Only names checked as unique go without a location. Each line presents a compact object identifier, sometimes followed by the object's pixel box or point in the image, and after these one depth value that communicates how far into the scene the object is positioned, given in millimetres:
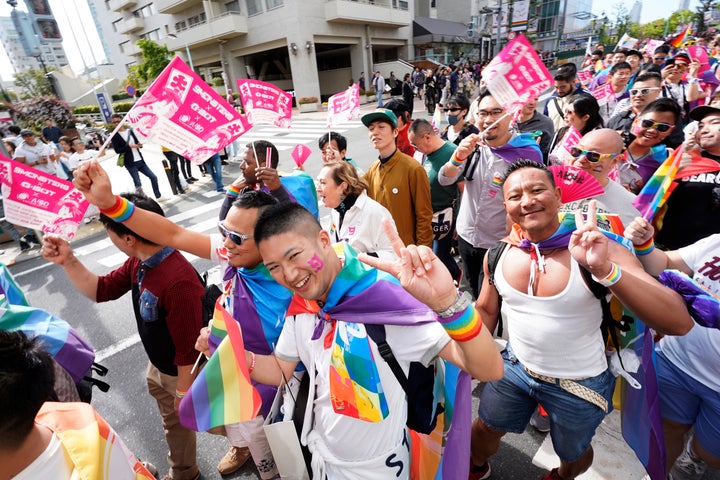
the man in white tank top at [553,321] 1736
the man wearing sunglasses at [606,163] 2582
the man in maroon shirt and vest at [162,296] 2202
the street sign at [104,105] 15166
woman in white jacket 3156
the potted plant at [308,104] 25734
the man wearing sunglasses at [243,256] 2150
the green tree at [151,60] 32500
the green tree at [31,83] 43125
